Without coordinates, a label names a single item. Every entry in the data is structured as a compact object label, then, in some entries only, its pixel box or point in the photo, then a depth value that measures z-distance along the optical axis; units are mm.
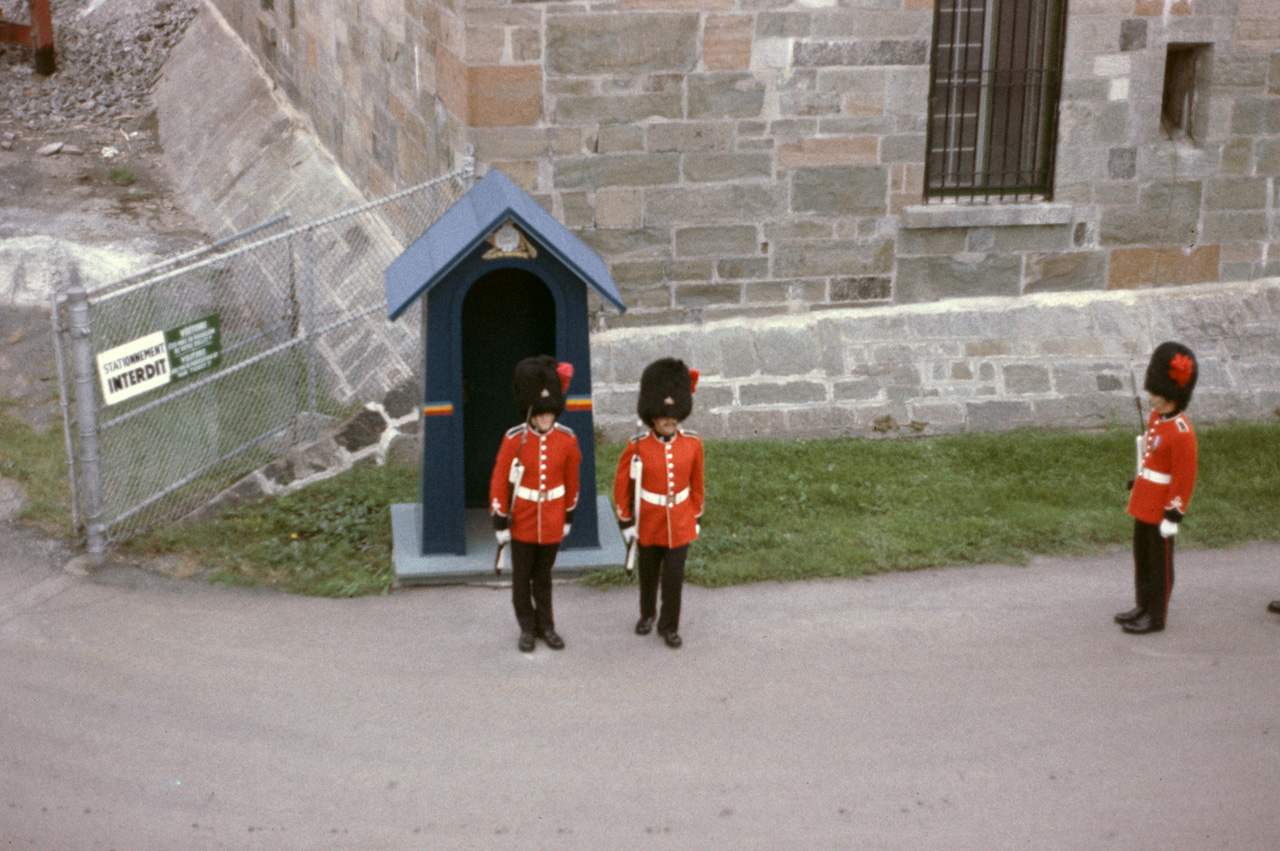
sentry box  7641
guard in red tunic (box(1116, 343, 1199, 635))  7172
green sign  8500
